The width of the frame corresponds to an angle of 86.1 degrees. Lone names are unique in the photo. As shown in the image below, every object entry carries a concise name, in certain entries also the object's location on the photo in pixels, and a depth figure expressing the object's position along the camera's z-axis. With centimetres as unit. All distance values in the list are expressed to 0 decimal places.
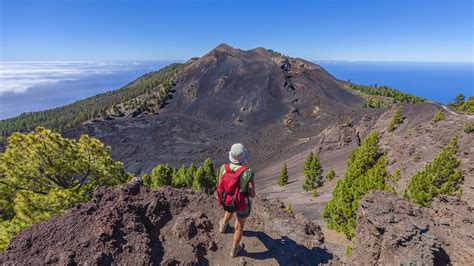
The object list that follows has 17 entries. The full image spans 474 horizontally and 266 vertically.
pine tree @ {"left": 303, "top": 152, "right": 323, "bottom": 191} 3371
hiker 565
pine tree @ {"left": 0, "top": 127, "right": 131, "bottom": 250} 973
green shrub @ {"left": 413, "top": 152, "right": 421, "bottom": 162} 2183
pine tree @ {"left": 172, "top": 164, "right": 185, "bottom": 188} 3294
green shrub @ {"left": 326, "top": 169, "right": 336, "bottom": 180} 3440
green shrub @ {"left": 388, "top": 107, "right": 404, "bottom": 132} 3334
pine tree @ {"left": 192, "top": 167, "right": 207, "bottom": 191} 3164
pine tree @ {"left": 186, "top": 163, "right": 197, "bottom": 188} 3369
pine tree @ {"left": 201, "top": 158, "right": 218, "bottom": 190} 3307
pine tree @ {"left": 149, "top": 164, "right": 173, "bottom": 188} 3142
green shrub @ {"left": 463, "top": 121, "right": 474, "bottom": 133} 1968
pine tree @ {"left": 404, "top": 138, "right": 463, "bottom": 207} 1515
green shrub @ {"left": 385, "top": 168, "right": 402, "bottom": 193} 1939
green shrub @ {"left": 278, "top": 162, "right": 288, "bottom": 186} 3791
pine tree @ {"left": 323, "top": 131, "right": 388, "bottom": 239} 1738
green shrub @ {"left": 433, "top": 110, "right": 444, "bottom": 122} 2537
